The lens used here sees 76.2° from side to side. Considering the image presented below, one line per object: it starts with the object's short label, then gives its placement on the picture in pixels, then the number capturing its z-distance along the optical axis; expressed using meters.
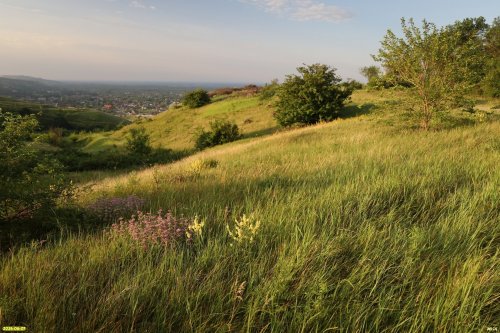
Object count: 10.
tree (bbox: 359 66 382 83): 54.93
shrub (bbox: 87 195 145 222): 4.24
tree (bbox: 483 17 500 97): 25.31
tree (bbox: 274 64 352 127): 24.42
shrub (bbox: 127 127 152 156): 27.63
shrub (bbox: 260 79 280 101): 38.62
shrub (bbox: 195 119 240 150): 28.20
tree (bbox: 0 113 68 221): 3.98
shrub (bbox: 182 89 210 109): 44.96
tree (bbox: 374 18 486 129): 10.81
